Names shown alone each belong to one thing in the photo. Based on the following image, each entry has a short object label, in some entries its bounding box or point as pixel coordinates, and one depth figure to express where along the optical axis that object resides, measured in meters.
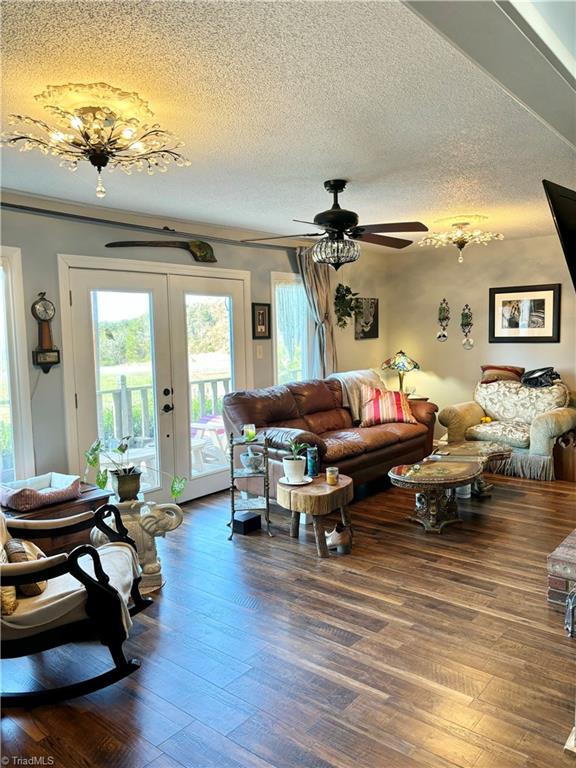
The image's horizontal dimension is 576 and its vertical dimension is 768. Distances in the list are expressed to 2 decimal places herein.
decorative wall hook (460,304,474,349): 6.98
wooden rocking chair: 2.30
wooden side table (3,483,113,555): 3.28
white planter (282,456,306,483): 3.97
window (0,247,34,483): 3.78
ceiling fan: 3.64
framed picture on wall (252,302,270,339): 5.74
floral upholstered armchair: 5.53
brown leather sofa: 4.61
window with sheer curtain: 6.04
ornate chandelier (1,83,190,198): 2.19
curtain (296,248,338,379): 6.28
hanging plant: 6.64
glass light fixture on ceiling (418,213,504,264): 4.96
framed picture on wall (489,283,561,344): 6.36
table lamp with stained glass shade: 6.86
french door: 4.34
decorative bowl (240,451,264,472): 4.37
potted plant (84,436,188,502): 3.35
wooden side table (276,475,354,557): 3.74
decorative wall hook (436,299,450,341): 7.15
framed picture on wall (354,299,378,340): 7.13
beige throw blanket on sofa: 5.96
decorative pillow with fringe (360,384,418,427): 5.81
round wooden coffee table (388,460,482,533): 4.09
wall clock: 3.93
